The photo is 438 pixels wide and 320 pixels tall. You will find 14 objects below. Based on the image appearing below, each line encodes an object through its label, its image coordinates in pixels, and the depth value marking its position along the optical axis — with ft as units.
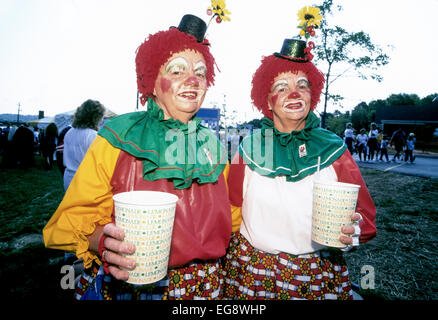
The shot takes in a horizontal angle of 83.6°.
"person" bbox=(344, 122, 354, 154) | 41.83
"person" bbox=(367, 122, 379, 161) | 42.34
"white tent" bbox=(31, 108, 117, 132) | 35.99
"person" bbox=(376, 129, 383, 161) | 45.73
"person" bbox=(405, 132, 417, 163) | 42.60
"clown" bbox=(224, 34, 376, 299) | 5.41
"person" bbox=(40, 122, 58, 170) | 31.23
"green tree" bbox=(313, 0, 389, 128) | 44.98
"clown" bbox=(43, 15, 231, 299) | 4.28
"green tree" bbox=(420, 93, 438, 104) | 185.78
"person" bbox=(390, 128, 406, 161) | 44.09
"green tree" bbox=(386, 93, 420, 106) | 187.29
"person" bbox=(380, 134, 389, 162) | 43.78
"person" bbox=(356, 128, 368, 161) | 44.29
